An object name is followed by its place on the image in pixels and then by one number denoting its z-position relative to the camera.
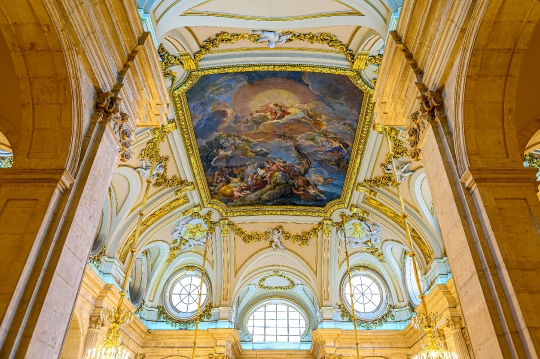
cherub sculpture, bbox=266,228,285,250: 15.34
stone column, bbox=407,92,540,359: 4.00
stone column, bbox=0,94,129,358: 4.04
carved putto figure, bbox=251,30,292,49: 8.64
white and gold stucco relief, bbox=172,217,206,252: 14.59
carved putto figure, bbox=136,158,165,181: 11.53
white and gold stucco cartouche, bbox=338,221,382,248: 14.72
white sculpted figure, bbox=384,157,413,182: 11.38
